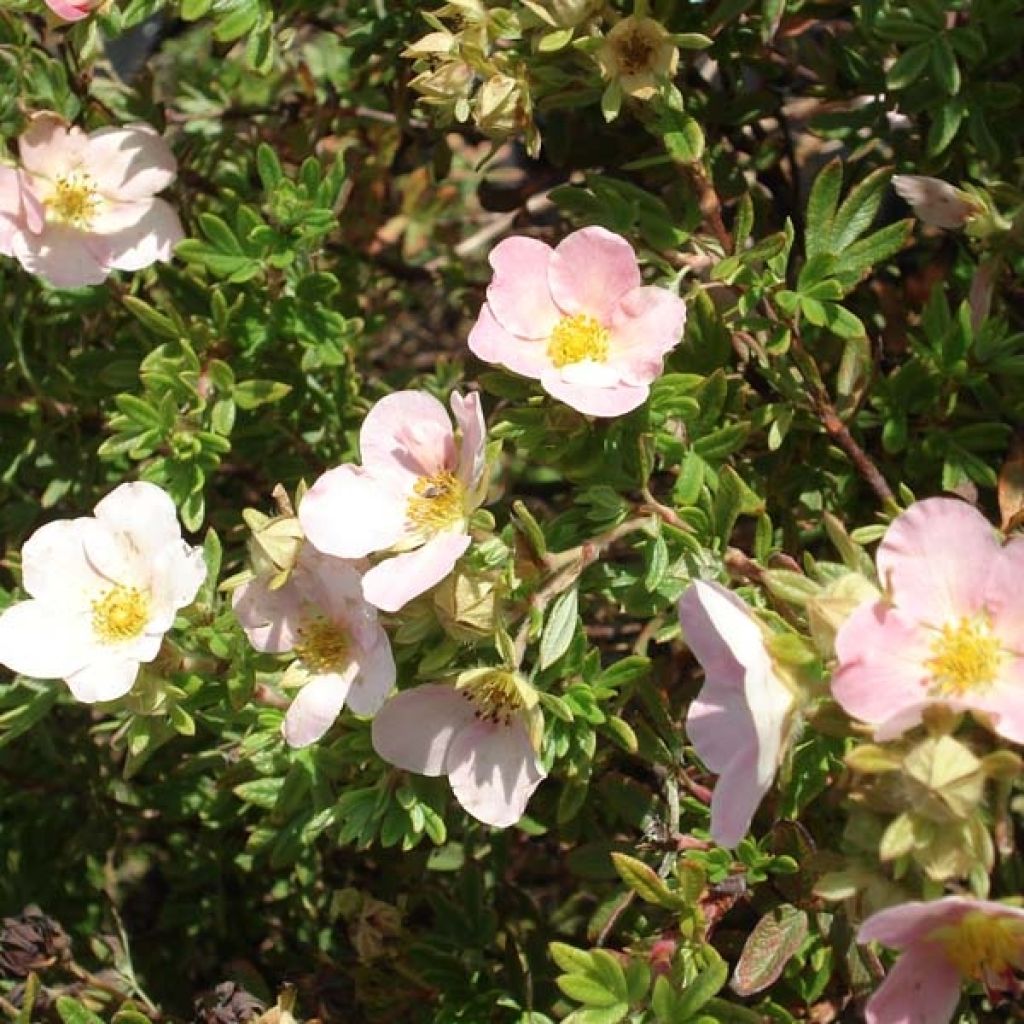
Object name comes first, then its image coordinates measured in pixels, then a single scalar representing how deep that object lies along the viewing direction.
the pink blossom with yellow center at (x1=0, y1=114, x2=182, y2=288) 0.28
